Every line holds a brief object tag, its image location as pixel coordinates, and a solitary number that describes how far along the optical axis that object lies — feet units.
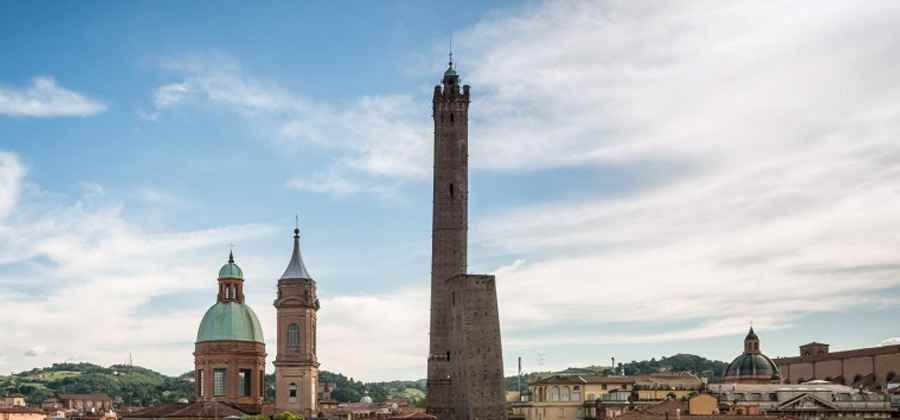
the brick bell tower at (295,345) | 301.43
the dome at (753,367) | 441.68
